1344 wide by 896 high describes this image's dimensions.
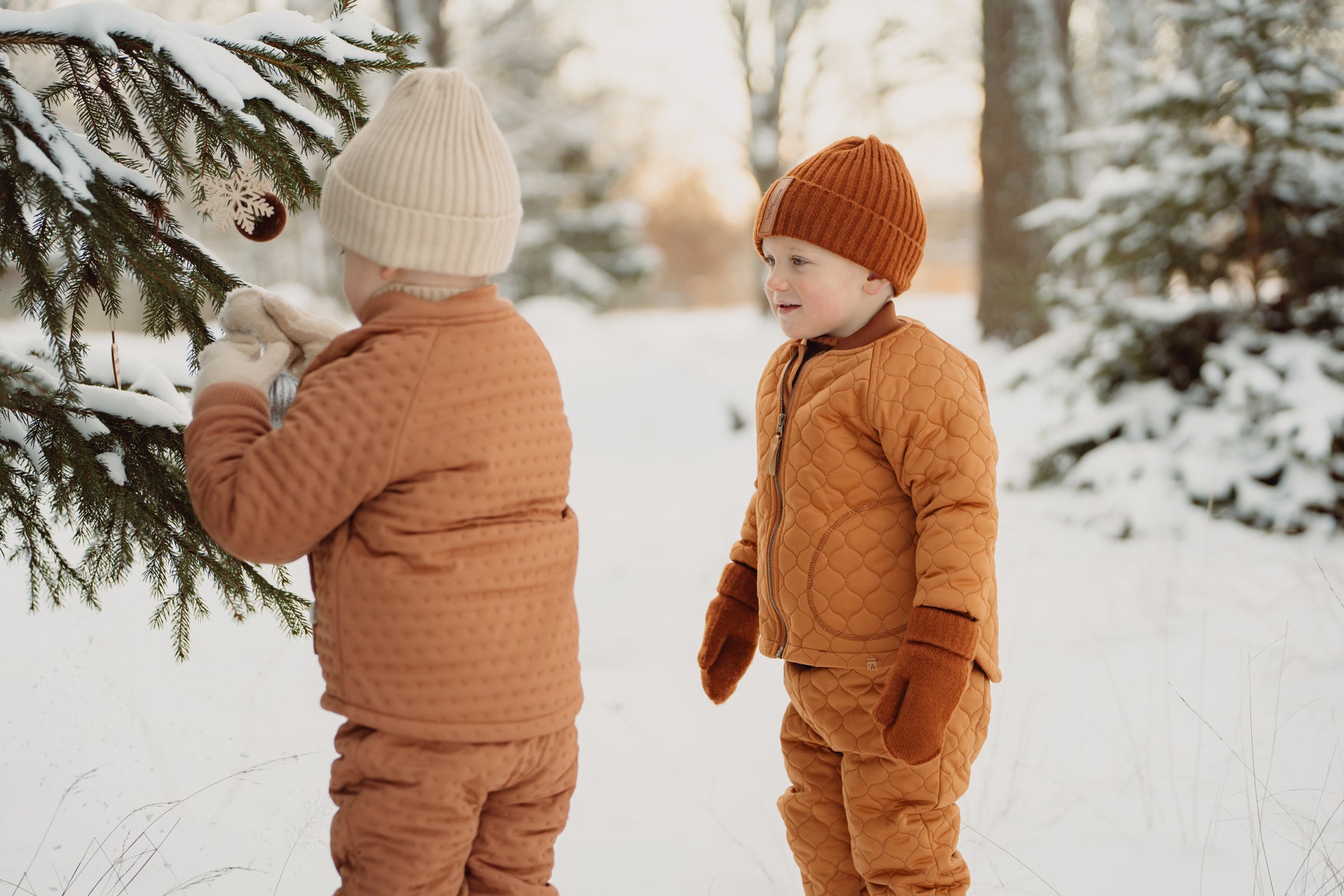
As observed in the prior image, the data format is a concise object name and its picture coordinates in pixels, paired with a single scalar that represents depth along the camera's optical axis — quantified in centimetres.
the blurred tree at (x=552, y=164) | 1505
